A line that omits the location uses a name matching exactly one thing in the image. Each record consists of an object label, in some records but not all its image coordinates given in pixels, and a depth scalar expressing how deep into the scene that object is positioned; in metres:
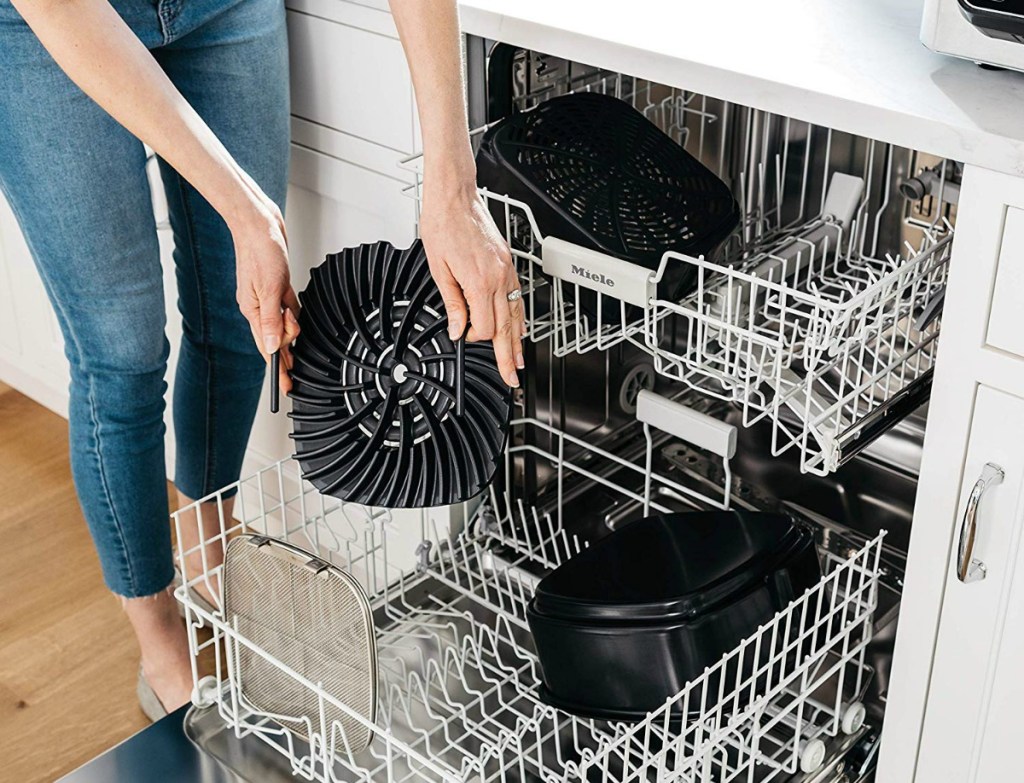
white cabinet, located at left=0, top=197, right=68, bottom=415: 2.26
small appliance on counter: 0.98
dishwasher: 1.11
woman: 1.15
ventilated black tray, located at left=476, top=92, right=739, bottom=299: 1.24
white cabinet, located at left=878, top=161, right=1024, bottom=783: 0.99
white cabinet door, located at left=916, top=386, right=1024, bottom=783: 1.05
